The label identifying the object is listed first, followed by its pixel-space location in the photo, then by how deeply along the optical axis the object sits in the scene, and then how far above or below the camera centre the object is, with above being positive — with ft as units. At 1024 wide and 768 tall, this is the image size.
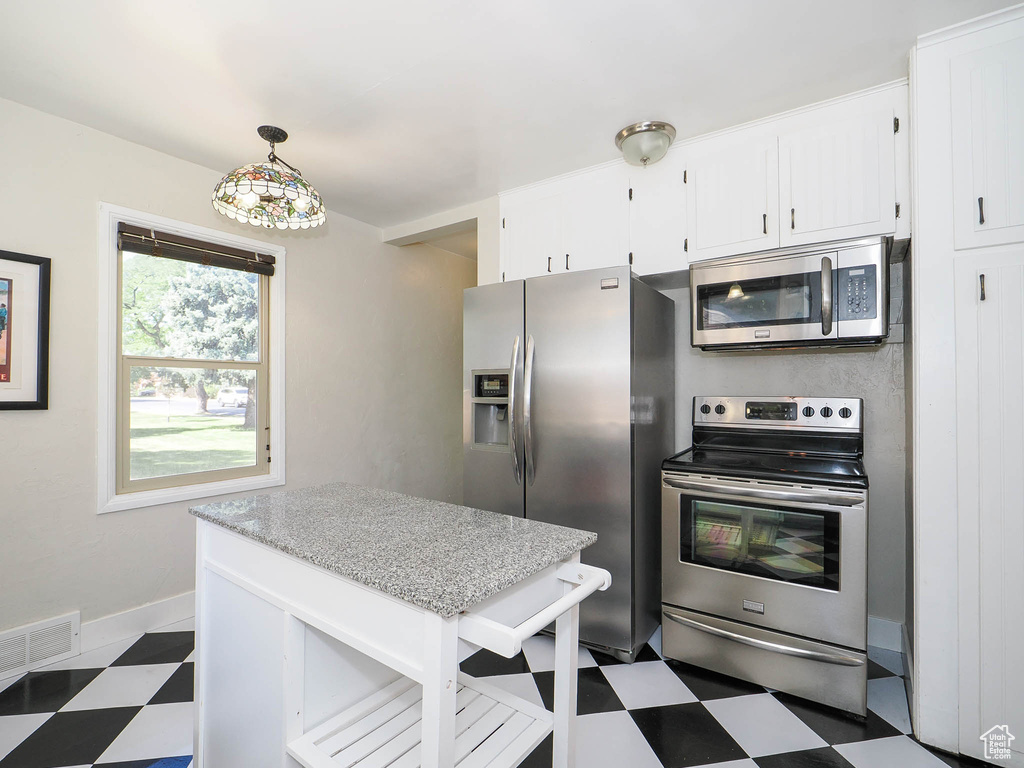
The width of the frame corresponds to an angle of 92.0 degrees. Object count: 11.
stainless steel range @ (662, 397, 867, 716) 5.80 -2.15
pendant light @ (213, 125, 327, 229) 6.03 +2.40
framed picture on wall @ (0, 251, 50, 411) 6.68 +0.80
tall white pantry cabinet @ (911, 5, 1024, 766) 5.00 +0.06
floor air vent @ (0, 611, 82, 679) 6.68 -3.58
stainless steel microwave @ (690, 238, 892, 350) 6.21 +1.24
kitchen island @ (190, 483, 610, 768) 2.89 -1.65
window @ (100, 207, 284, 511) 7.88 +0.41
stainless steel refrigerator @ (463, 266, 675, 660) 6.98 -0.48
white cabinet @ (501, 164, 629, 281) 8.28 +2.91
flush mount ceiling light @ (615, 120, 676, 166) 7.26 +3.72
